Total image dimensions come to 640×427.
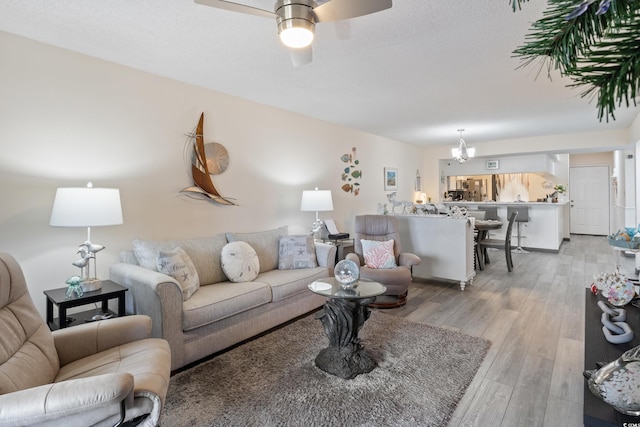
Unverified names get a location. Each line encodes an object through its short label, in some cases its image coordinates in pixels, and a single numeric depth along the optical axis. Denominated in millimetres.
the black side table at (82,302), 2270
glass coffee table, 2457
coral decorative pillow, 4060
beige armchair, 1259
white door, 9172
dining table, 5465
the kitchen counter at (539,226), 7098
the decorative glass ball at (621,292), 2143
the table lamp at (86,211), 2311
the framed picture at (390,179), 6699
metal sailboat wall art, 3492
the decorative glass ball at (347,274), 2748
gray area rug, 1991
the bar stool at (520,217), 7183
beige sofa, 2426
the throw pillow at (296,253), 3766
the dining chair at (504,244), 5305
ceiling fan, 1698
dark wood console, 1126
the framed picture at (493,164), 8038
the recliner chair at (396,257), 3803
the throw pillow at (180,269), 2705
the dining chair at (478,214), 6218
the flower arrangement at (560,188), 7969
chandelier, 5703
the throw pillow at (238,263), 3236
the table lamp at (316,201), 4359
